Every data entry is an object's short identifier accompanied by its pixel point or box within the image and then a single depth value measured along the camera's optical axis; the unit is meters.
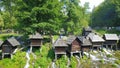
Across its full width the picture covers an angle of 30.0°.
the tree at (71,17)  68.12
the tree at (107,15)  92.14
